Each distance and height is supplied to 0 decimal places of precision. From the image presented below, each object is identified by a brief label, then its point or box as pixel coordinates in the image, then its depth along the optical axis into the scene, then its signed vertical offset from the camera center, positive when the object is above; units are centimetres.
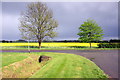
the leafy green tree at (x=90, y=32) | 4450 +295
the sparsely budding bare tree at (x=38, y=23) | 3953 +581
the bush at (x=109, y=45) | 4342 -212
